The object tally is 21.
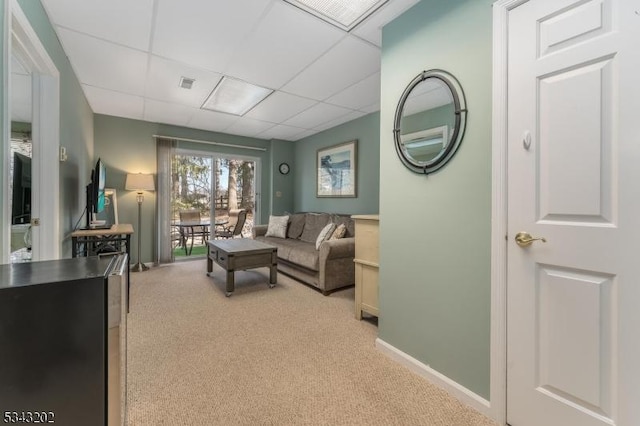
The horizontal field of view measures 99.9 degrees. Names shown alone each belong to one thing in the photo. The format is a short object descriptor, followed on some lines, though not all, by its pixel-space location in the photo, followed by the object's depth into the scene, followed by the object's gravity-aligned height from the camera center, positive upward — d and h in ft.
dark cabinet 2.30 -1.21
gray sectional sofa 10.48 -1.71
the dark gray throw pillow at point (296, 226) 15.42 -0.73
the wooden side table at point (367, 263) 7.90 -1.50
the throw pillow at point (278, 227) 15.53 -0.80
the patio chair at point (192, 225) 16.48 -0.76
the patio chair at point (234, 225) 16.98 -0.80
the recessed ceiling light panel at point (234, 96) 9.99 +4.79
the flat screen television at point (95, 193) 9.30 +0.67
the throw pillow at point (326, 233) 11.72 -0.88
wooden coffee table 10.32 -1.77
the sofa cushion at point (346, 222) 12.26 -0.39
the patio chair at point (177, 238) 15.65 -1.55
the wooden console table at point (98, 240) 8.81 -1.00
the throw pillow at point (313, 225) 14.32 -0.63
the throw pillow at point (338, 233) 11.48 -0.83
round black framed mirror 5.12 +1.94
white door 3.41 +0.05
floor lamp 13.53 +1.31
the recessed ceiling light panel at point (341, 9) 5.87 +4.62
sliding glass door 16.17 +1.02
